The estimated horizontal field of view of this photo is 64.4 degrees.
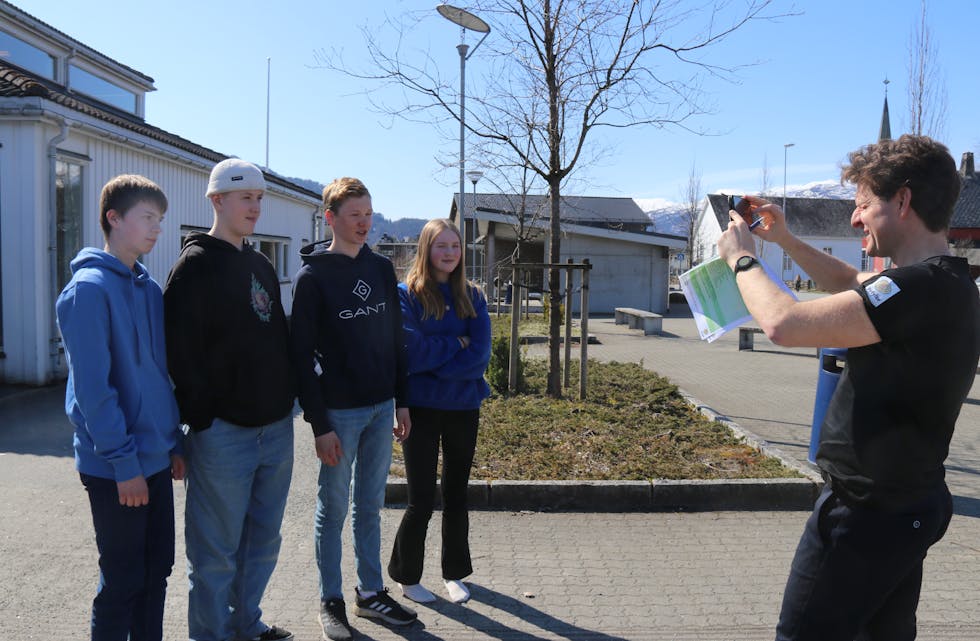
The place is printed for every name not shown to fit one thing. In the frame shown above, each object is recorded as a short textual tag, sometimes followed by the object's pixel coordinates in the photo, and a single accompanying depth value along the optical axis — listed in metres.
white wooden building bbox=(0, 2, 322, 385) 9.41
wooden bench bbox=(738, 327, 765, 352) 16.67
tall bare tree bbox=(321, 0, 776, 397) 8.46
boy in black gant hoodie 3.47
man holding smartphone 2.12
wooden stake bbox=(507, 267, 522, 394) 9.04
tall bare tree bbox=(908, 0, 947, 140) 15.33
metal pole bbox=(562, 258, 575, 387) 9.57
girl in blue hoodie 3.93
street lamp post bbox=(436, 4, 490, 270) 8.17
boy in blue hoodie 2.69
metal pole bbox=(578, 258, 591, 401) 9.02
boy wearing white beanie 3.05
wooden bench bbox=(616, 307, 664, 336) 20.61
